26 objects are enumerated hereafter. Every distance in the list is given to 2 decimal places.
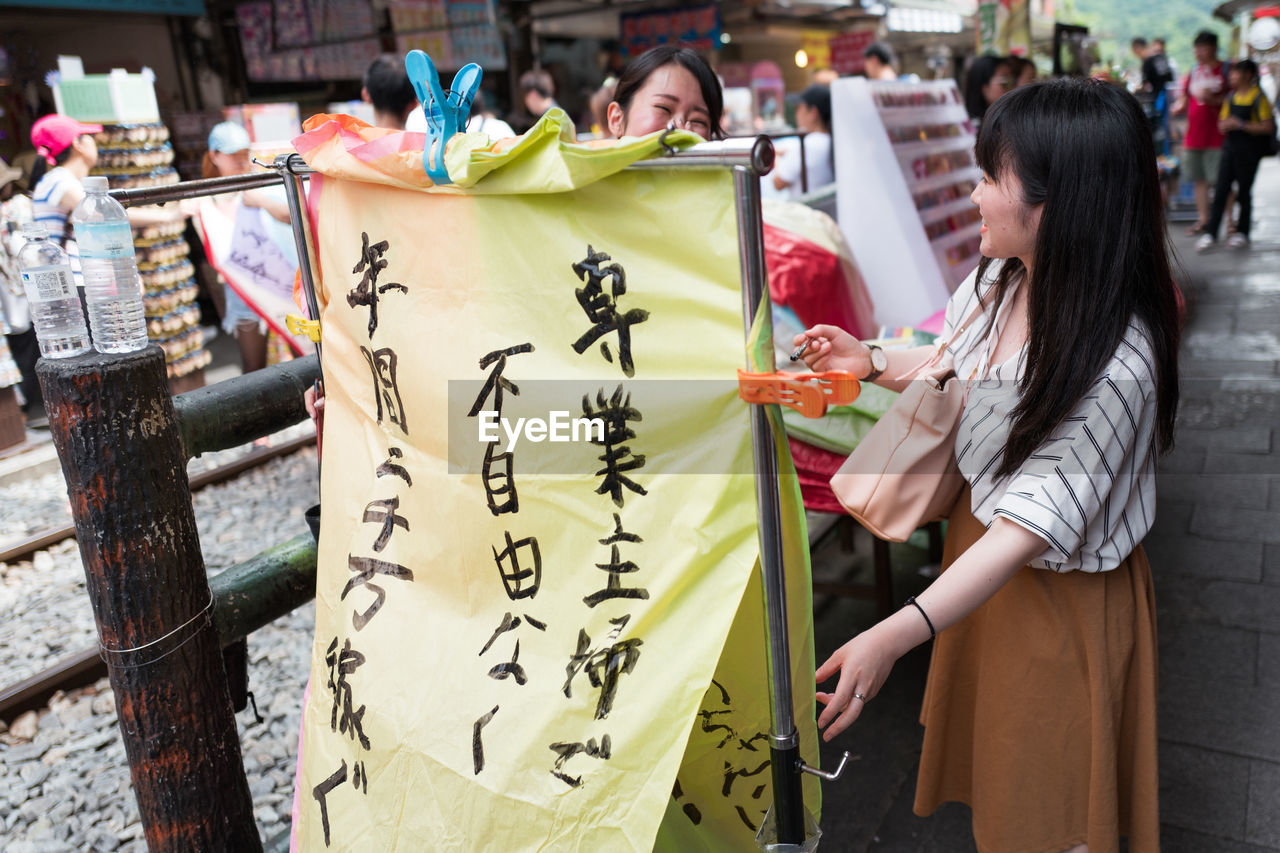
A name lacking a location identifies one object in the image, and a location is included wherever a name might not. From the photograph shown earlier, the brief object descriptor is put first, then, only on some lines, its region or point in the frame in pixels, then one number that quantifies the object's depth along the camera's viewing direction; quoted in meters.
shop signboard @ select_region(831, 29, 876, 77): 16.84
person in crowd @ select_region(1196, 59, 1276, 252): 9.71
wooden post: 1.80
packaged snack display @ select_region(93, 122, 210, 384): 6.88
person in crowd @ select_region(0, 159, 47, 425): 6.39
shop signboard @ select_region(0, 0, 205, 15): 7.29
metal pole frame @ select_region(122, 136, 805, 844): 1.25
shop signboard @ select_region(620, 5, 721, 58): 13.18
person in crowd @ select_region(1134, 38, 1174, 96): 13.63
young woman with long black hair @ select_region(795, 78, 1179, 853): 1.54
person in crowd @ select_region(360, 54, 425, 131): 4.84
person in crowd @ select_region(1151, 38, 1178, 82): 13.92
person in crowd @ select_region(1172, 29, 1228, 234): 10.30
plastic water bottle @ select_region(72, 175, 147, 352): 1.82
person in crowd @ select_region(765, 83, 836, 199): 6.10
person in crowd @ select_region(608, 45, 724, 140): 2.47
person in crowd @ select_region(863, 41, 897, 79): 7.69
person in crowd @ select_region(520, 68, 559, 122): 7.69
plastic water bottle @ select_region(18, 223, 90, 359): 1.88
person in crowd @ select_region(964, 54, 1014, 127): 6.72
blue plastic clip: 1.51
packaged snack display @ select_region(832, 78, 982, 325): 4.38
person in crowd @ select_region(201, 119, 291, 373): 6.36
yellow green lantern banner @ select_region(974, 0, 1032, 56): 8.59
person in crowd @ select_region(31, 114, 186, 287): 5.86
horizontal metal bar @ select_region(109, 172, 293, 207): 1.95
